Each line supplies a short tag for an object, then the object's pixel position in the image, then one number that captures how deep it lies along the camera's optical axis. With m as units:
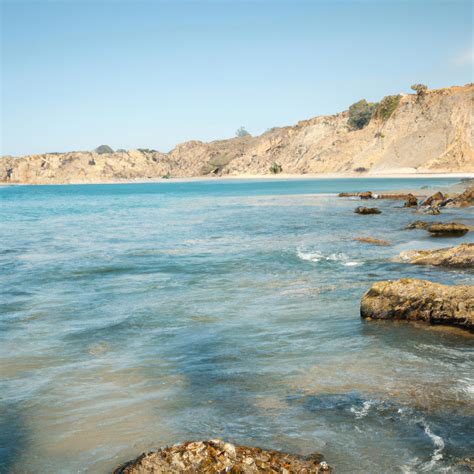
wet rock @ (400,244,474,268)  15.29
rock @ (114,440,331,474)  4.73
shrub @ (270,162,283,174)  173.25
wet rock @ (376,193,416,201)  50.36
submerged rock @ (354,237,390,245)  21.50
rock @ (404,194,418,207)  41.06
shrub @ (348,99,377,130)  163.12
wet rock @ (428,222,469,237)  23.88
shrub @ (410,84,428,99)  137.25
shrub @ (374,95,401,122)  145.50
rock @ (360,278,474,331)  9.66
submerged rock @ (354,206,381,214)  37.00
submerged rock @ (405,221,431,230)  26.47
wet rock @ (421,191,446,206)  40.84
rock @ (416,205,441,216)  34.50
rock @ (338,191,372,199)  55.06
